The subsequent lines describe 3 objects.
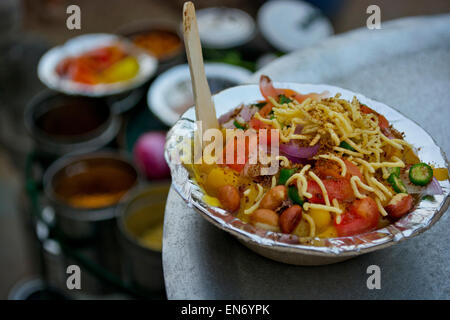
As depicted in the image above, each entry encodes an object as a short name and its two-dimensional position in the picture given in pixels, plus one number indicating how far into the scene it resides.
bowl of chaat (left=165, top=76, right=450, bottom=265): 0.30
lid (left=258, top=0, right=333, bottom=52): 0.79
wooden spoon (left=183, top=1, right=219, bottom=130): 0.31
